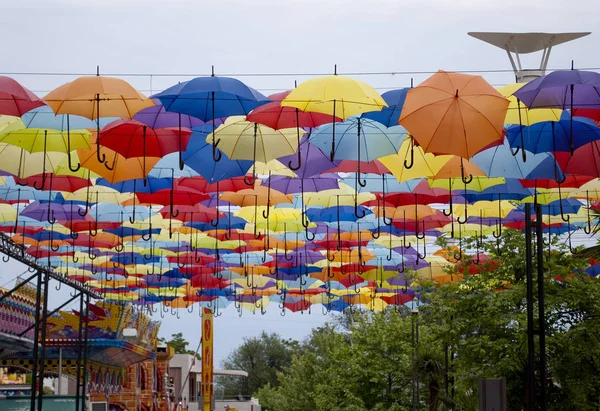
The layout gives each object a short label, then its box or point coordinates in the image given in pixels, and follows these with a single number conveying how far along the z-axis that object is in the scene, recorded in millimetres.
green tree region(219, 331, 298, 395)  87375
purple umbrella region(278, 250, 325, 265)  27572
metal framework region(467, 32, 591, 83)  17875
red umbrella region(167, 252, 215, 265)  27938
